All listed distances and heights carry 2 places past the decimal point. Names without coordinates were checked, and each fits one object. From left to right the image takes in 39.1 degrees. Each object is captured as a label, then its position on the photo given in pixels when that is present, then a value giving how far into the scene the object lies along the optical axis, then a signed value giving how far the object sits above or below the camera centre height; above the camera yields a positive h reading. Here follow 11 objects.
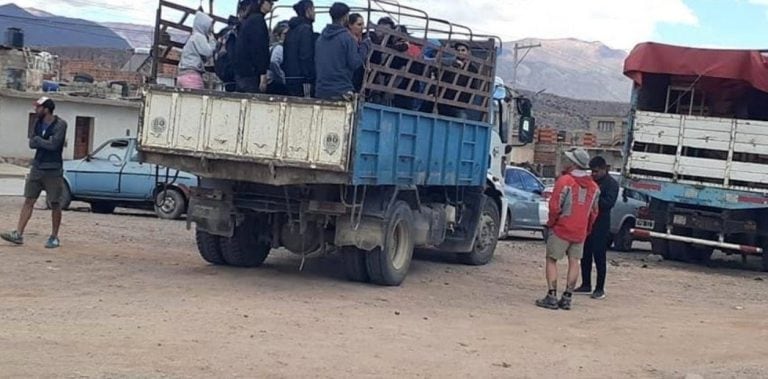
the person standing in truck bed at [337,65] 10.58 +0.78
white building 37.03 -0.06
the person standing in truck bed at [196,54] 11.48 +0.82
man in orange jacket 11.01 -0.52
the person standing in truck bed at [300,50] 11.19 +0.94
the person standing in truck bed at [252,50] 11.04 +0.88
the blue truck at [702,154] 15.80 +0.40
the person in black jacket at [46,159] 12.28 -0.49
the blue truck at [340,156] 10.23 -0.15
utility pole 62.69 +6.72
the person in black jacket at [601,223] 12.25 -0.59
